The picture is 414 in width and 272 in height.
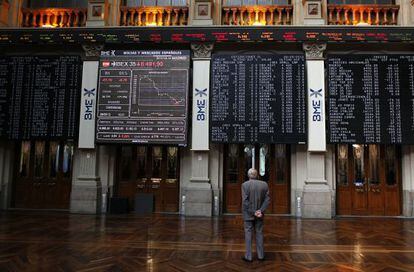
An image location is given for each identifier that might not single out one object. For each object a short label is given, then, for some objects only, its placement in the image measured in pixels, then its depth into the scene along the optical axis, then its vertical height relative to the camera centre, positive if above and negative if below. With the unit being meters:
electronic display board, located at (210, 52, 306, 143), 10.89 +2.22
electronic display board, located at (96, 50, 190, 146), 11.12 +2.23
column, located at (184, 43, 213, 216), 11.02 +0.50
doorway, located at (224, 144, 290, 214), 11.59 -0.13
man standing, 5.98 -0.75
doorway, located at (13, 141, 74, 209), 12.10 -0.43
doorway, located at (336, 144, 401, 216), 11.33 -0.38
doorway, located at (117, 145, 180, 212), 11.87 -0.33
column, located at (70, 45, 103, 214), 11.34 +0.21
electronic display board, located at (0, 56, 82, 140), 11.52 +2.25
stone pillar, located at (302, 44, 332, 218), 10.74 +0.27
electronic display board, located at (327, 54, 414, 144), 10.71 +2.21
